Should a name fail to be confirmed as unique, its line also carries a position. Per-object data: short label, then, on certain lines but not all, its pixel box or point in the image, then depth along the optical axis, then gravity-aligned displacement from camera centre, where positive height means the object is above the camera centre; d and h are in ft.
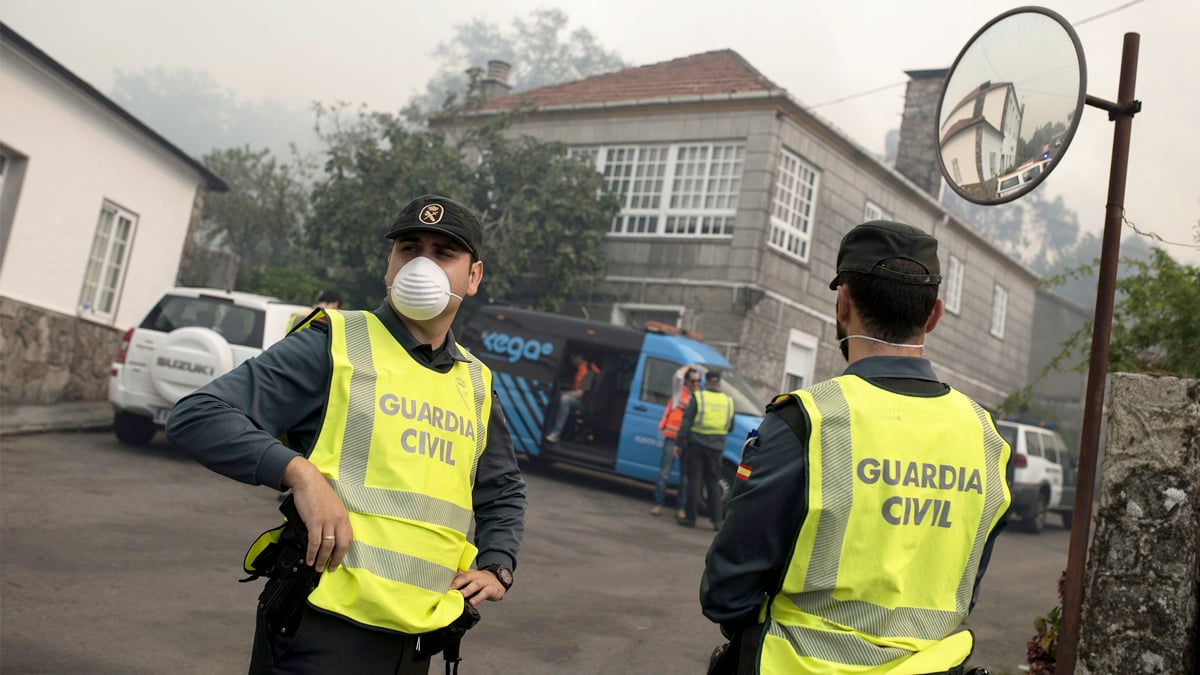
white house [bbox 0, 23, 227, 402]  44.57 +5.60
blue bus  46.26 +2.27
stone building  64.69 +15.98
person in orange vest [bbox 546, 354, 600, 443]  48.32 +1.68
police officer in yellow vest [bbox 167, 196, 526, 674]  8.01 -0.49
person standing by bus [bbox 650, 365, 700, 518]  43.73 +0.55
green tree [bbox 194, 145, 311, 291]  97.30 +14.61
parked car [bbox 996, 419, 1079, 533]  60.08 +1.91
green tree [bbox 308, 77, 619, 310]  67.62 +12.89
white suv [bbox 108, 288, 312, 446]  36.14 +0.61
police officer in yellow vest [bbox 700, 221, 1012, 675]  7.27 -0.27
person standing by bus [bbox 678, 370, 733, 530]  41.50 +0.32
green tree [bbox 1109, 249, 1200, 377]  21.15 +4.11
